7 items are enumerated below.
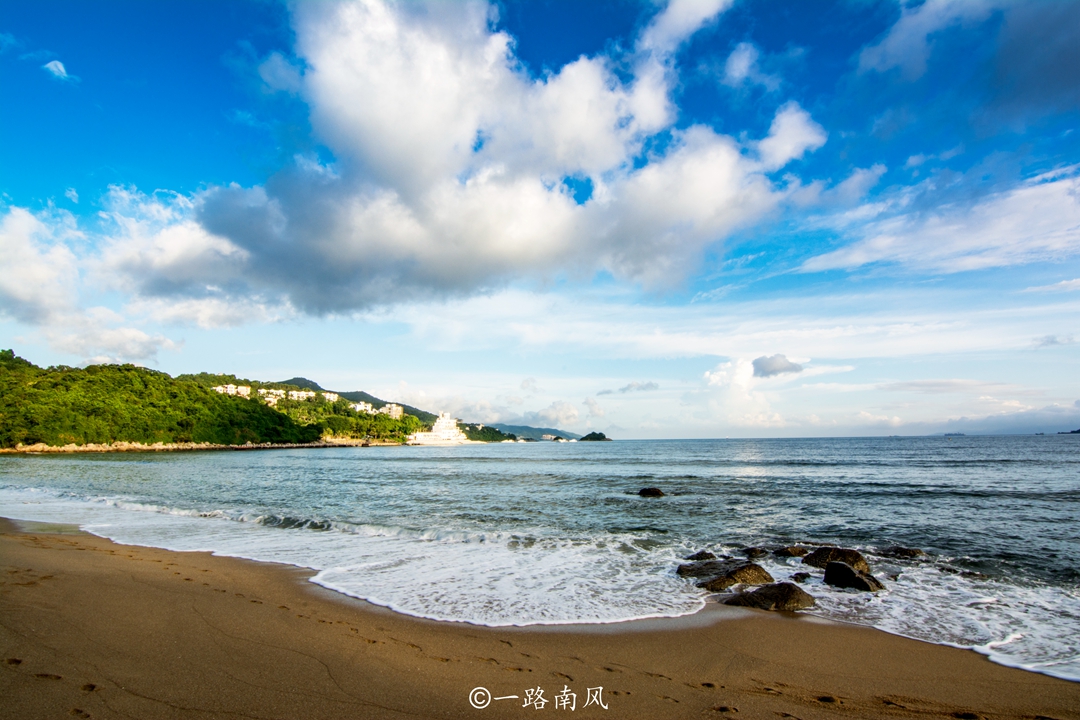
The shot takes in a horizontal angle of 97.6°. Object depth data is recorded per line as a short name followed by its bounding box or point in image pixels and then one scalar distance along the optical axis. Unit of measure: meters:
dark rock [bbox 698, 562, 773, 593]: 9.75
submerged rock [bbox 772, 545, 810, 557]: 12.81
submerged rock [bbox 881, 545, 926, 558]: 12.84
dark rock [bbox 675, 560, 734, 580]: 10.68
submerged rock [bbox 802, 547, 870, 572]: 11.38
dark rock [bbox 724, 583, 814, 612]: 8.52
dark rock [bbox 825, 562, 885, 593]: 9.75
